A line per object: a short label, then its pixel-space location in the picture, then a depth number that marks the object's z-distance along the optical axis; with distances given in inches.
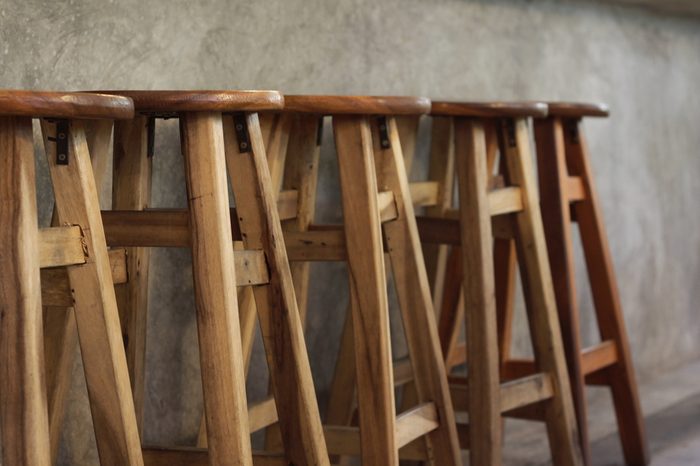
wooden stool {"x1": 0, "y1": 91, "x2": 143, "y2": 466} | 87.6
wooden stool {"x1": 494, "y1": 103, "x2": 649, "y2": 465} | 165.1
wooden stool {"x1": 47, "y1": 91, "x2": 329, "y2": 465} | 100.6
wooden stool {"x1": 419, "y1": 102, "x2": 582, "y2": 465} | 143.5
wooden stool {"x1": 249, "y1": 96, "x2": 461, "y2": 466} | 122.2
